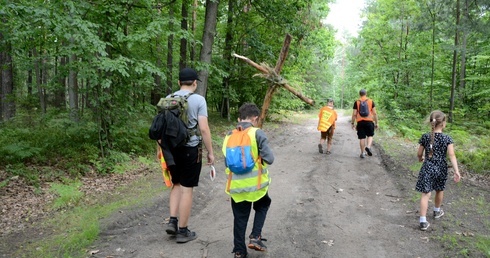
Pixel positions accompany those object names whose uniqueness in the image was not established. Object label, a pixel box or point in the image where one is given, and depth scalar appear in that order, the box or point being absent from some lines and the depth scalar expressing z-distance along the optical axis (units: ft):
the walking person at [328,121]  37.14
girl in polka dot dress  17.84
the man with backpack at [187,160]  14.82
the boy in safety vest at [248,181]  13.28
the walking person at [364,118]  35.01
